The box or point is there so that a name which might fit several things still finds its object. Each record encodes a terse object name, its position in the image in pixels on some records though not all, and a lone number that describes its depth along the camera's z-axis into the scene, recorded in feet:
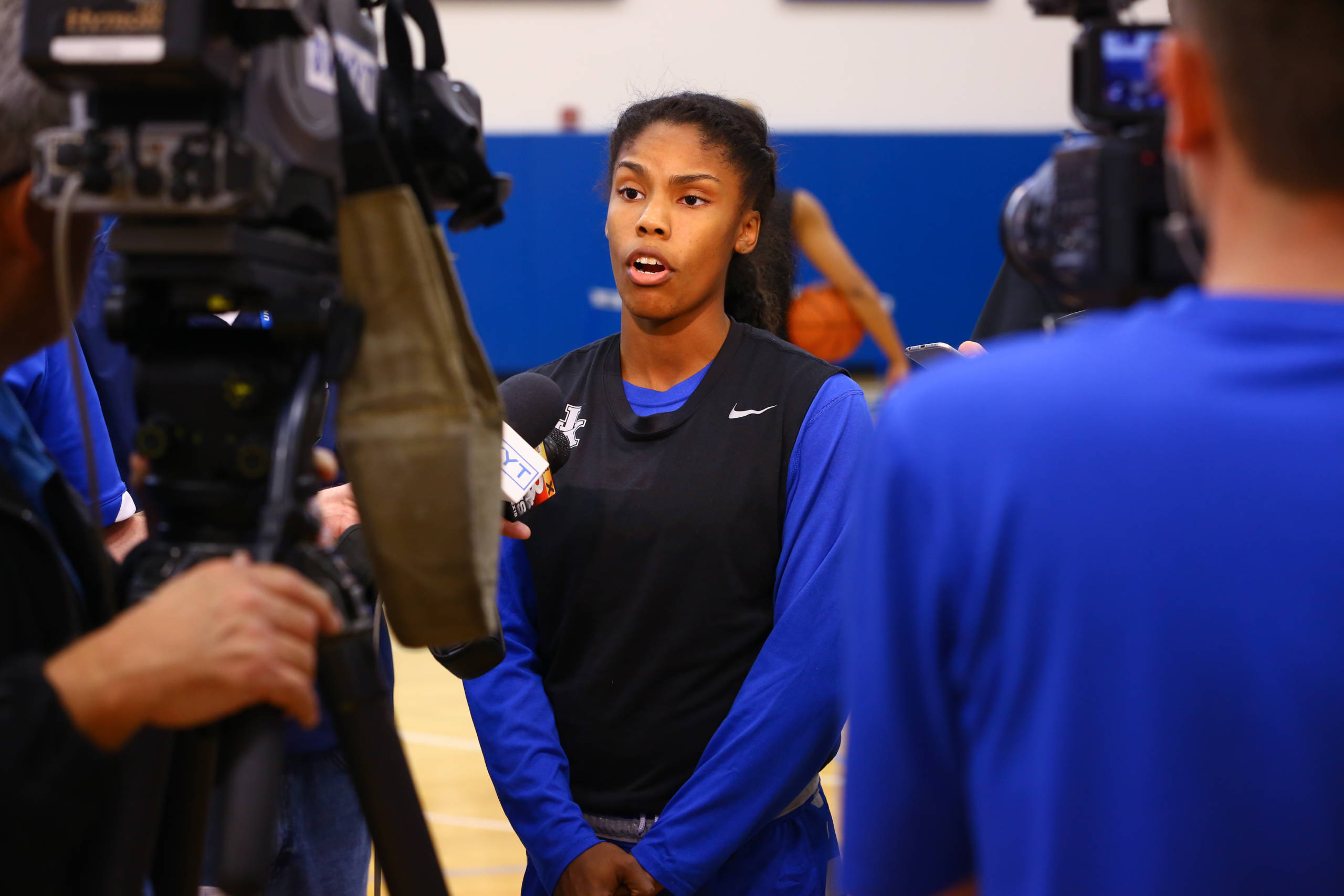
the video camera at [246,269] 7.19
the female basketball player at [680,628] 9.38
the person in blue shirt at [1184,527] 5.78
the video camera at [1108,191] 7.92
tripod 7.66
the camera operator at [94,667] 7.09
